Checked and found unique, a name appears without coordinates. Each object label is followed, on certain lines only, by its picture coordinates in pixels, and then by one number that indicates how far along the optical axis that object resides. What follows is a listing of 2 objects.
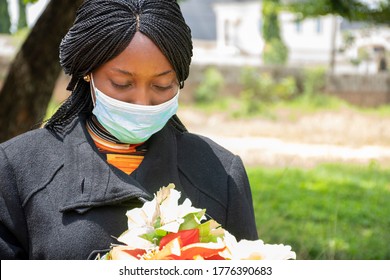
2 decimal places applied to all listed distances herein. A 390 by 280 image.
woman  3.52
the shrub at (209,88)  39.61
